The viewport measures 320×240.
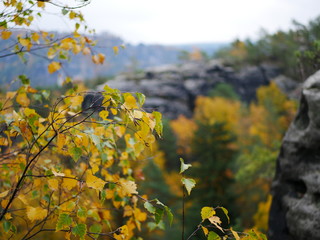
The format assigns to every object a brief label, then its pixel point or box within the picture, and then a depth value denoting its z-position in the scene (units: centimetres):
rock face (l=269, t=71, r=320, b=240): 380
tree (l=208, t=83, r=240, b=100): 3475
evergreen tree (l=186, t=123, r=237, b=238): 1242
